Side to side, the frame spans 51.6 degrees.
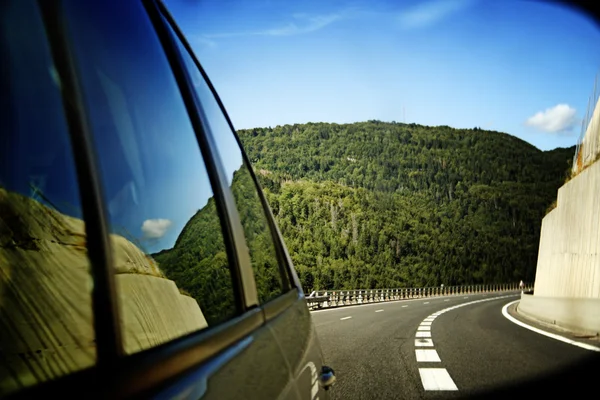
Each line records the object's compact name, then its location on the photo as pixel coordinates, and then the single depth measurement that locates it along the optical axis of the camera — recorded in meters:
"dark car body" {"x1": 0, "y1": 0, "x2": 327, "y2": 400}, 0.91
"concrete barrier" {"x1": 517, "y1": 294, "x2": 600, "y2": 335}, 12.59
